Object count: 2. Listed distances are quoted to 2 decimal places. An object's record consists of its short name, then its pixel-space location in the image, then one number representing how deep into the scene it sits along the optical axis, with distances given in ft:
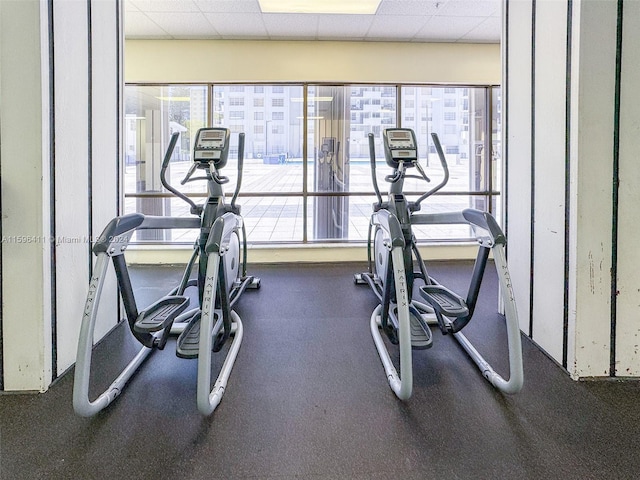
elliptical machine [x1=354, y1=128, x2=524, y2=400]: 6.81
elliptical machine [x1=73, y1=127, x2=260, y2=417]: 6.28
